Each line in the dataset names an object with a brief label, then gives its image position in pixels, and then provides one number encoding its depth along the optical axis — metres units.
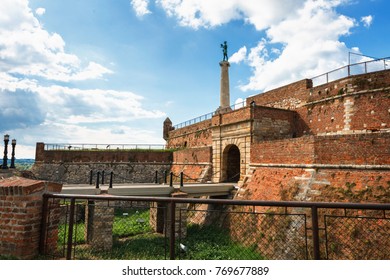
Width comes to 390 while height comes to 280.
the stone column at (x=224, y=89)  26.30
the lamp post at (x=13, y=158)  21.39
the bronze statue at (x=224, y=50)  27.58
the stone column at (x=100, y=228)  11.31
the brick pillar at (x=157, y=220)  13.86
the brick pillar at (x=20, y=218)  3.55
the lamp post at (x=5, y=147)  20.15
